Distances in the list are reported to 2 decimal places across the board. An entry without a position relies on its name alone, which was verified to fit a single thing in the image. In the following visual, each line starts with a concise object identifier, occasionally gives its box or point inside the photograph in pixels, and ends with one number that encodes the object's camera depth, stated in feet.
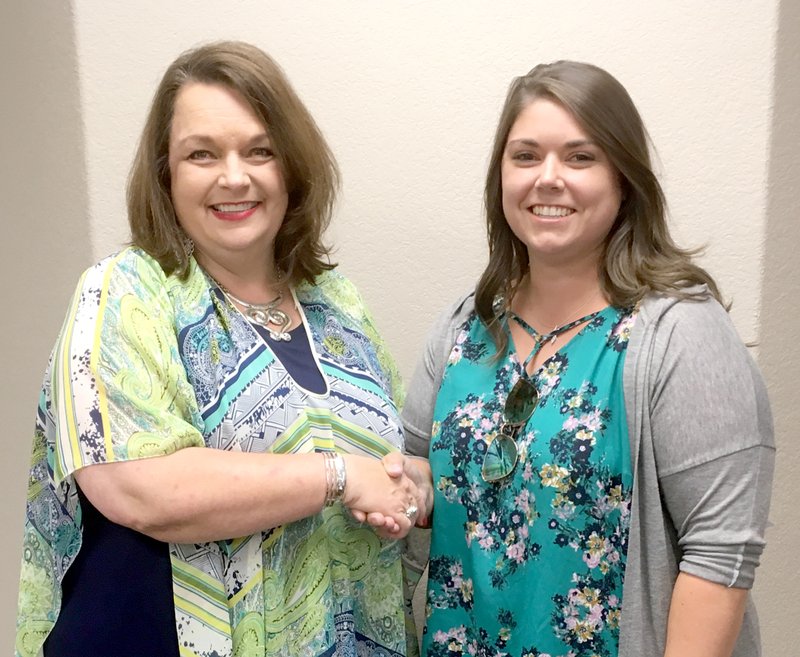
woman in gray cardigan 4.69
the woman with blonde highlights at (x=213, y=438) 4.63
